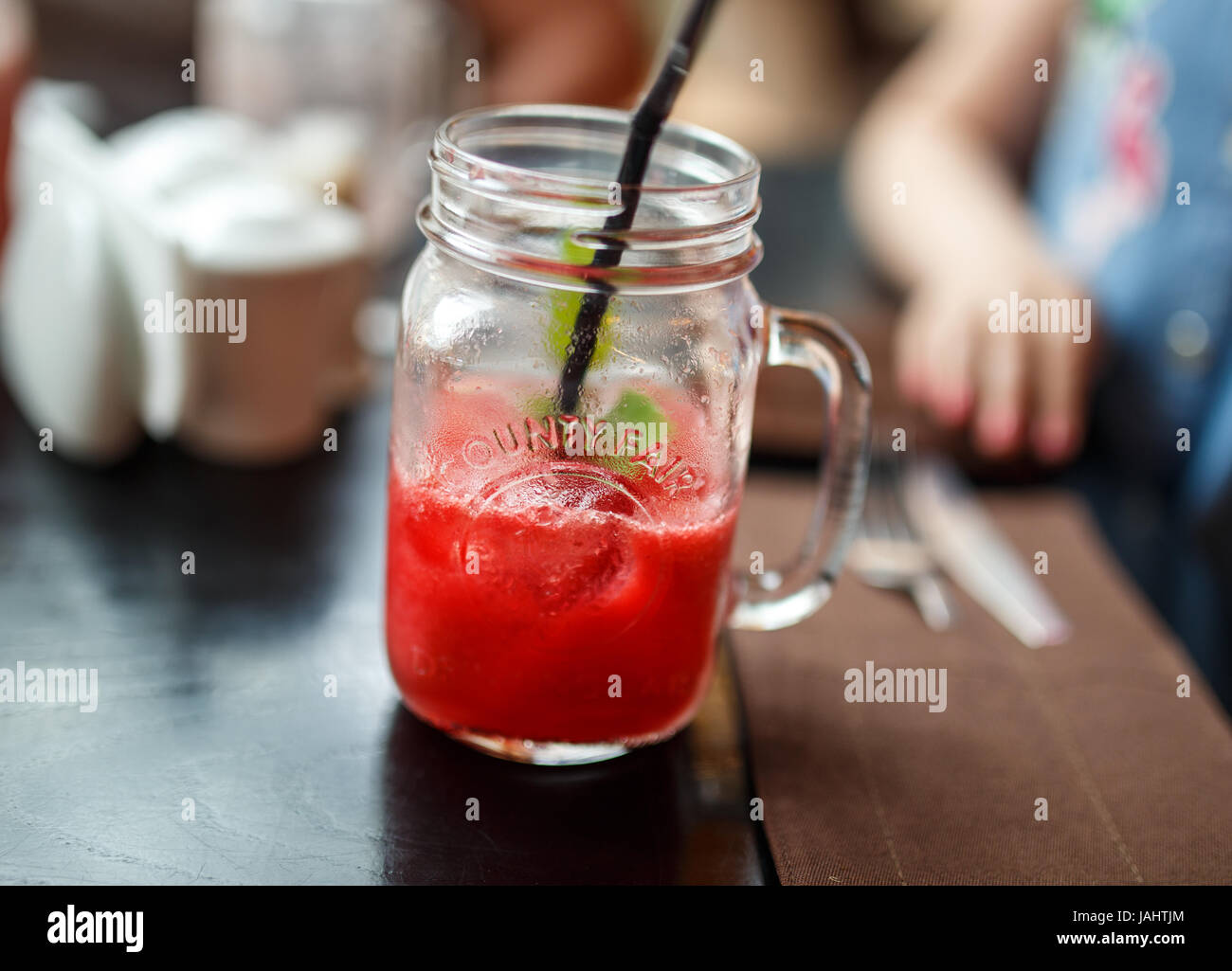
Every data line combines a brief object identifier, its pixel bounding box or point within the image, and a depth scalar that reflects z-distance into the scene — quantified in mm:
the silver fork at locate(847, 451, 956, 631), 791
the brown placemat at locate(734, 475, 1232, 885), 584
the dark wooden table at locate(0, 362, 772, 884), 548
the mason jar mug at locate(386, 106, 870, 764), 557
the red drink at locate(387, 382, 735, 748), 565
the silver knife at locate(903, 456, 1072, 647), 784
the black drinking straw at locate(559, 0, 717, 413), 534
